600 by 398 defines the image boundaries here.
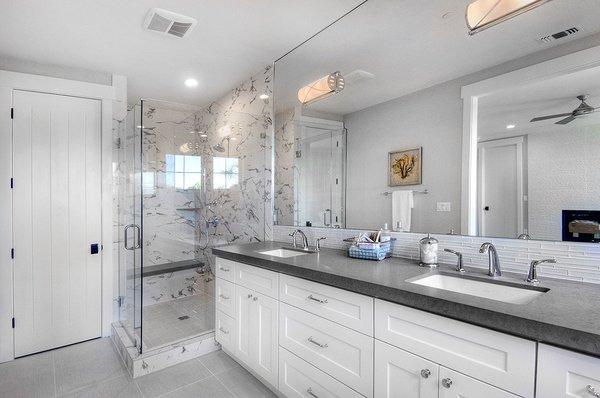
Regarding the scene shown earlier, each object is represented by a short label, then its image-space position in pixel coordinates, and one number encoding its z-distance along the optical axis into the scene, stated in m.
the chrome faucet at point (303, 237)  2.38
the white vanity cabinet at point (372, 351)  0.91
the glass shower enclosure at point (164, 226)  2.76
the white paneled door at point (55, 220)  2.70
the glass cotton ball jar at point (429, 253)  1.65
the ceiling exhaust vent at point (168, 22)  2.08
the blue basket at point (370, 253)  1.81
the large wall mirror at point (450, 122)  1.32
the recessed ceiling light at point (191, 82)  3.29
